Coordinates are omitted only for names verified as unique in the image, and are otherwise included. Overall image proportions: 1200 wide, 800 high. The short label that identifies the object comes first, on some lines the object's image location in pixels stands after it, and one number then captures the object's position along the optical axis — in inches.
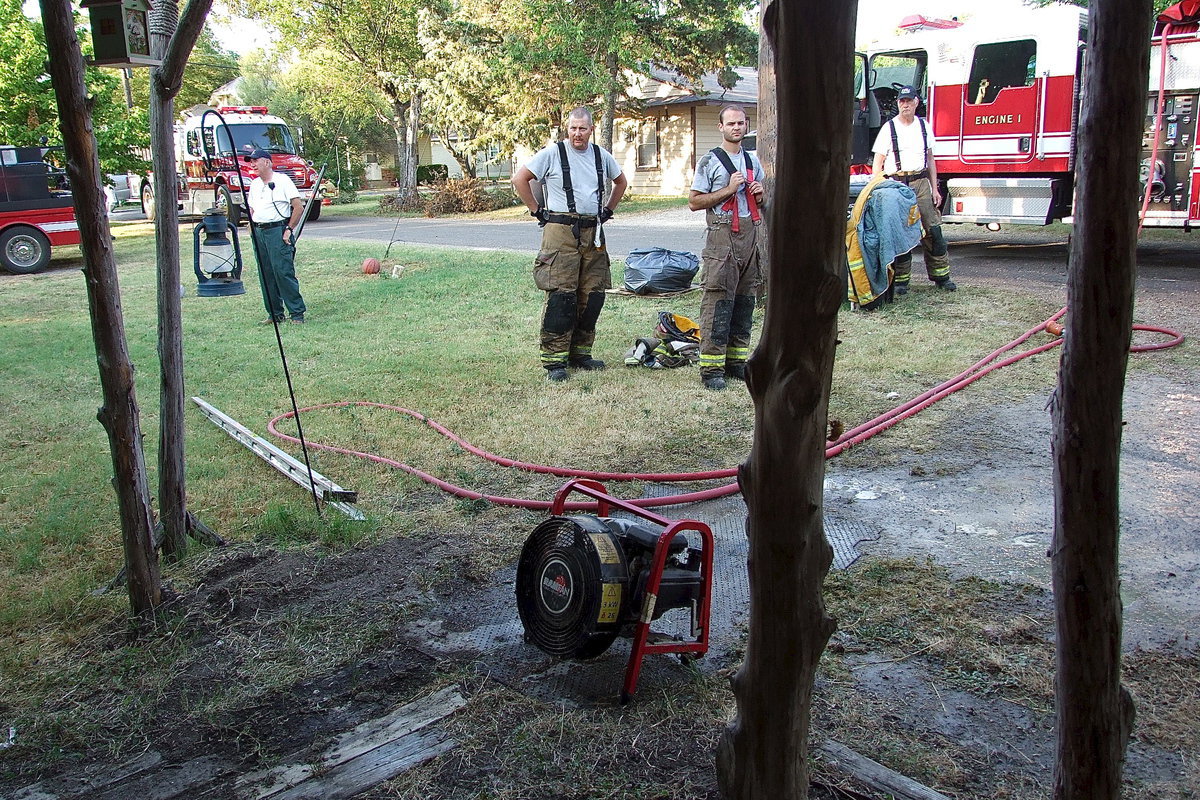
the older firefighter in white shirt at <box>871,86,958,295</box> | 385.4
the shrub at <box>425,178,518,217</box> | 1170.0
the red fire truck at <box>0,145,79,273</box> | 624.4
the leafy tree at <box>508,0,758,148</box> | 981.2
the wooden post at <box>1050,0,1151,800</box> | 67.7
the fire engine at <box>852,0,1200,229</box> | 442.9
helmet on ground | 310.7
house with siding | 1236.5
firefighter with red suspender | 265.6
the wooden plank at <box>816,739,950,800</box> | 101.7
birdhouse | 143.8
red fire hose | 191.9
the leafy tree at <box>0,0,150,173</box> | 728.3
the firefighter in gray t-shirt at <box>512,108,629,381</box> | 273.0
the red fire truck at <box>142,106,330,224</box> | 951.6
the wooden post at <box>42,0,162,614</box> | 141.2
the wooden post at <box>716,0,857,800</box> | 74.0
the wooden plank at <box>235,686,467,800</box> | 109.2
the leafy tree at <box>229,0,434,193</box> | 1203.2
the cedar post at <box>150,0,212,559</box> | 154.5
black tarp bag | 435.5
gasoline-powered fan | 120.7
